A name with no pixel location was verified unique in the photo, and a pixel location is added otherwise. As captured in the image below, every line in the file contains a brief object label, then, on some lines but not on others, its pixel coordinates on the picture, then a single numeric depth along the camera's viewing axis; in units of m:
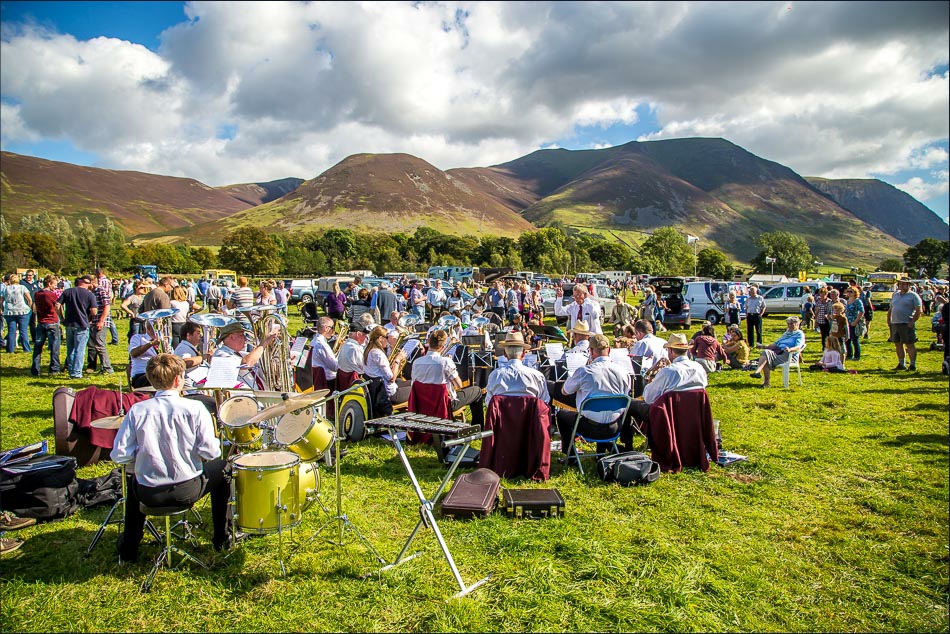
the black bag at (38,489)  4.80
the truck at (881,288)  30.73
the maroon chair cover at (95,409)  6.11
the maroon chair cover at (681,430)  6.12
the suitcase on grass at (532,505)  4.98
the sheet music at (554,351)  7.88
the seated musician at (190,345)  6.31
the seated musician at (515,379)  5.88
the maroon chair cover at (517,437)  5.87
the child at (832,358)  12.02
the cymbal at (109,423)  4.17
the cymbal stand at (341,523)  4.20
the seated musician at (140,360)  7.15
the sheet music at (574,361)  7.37
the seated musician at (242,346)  6.33
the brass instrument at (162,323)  7.89
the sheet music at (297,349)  8.40
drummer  3.65
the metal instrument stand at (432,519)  3.63
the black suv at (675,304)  21.02
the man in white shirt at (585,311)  10.58
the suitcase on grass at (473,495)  4.94
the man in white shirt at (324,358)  7.69
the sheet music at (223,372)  5.12
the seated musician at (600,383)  6.13
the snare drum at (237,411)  4.13
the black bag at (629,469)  5.79
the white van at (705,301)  22.47
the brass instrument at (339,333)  9.25
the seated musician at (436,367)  6.75
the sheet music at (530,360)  7.99
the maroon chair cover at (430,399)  6.76
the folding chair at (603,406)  5.97
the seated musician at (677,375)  6.14
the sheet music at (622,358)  7.31
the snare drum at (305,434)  4.29
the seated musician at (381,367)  7.40
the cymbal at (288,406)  3.89
